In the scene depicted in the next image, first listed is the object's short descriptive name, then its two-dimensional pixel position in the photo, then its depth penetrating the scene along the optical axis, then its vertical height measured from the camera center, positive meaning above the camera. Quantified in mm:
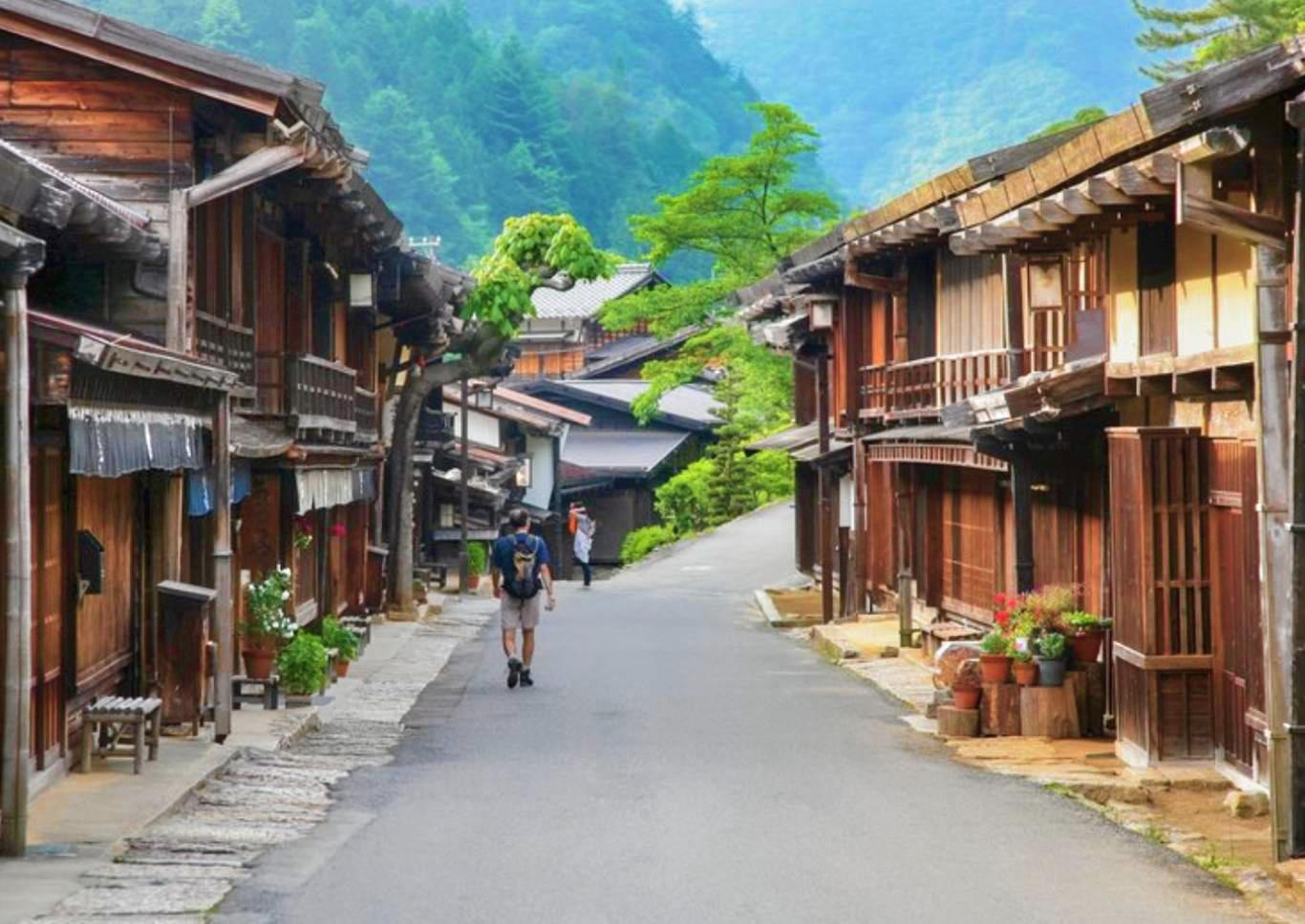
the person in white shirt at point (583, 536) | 52250 -470
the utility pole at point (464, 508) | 48438 +249
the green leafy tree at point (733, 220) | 58312 +8311
